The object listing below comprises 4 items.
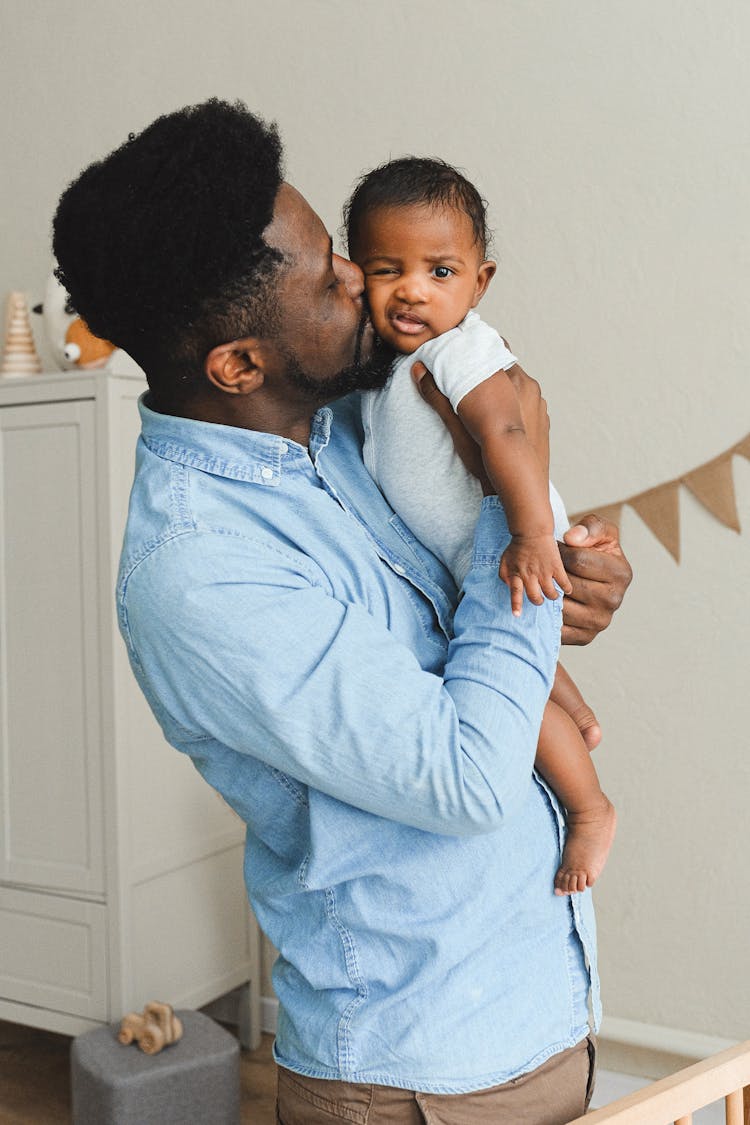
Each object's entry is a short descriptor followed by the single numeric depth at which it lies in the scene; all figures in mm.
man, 800
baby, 917
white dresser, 2367
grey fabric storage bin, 2100
